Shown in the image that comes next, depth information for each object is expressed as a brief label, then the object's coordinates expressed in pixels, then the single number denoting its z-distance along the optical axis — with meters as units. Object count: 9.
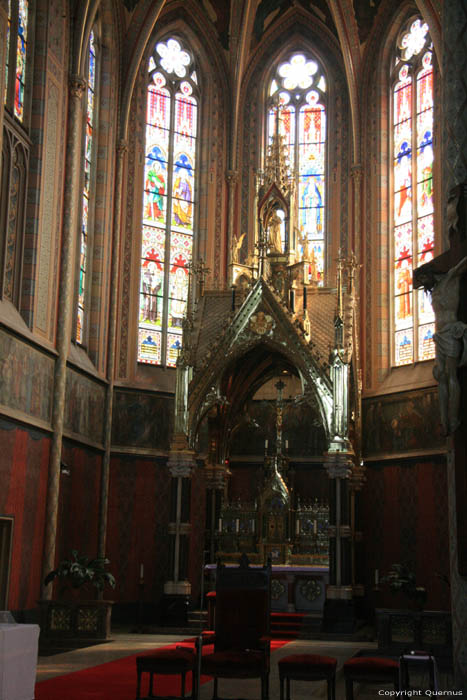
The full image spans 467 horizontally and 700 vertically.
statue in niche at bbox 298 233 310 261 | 21.36
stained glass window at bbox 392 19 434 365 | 22.20
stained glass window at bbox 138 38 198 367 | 23.36
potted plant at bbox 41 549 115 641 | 16.36
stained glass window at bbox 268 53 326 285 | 24.31
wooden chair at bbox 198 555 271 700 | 11.17
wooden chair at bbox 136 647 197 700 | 9.52
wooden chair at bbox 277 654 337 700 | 9.35
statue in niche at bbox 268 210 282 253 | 21.41
